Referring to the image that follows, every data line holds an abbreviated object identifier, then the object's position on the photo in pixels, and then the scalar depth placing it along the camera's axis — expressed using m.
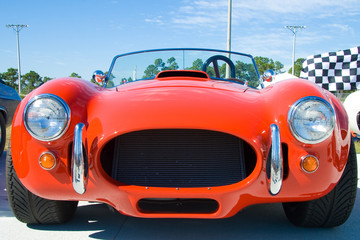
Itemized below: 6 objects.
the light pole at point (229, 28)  11.52
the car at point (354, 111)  5.39
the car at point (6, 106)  4.25
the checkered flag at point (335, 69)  9.05
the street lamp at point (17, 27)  38.95
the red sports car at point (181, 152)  1.65
